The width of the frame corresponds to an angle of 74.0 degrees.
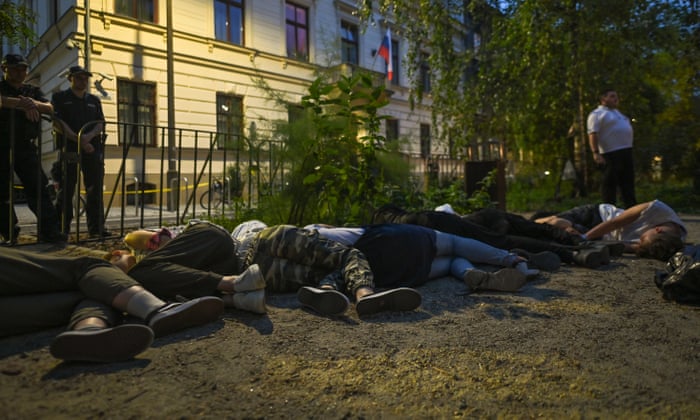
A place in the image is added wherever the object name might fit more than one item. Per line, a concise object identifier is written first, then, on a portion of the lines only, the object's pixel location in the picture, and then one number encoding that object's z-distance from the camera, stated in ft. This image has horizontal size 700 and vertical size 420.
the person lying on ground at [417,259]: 9.40
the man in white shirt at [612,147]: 19.81
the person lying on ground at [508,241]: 11.85
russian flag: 47.42
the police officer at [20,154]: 13.14
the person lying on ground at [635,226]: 12.45
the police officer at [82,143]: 14.70
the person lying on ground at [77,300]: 6.59
